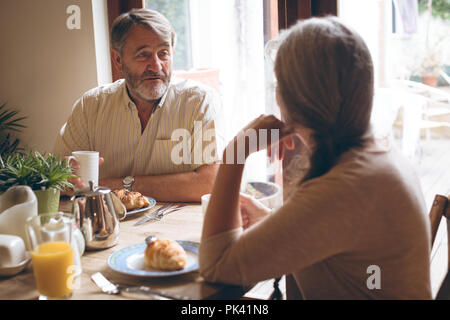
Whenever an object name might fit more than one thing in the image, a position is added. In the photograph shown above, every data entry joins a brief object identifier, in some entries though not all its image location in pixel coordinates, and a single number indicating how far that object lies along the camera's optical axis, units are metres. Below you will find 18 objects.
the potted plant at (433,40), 1.86
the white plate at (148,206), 1.53
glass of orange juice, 0.99
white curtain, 2.38
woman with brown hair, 0.93
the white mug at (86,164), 1.55
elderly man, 2.07
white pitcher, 1.17
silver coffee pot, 1.20
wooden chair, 1.23
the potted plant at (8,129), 3.12
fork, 1.52
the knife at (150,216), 1.48
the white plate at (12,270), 1.09
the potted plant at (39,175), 1.26
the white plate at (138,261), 1.07
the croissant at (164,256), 1.09
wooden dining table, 1.01
